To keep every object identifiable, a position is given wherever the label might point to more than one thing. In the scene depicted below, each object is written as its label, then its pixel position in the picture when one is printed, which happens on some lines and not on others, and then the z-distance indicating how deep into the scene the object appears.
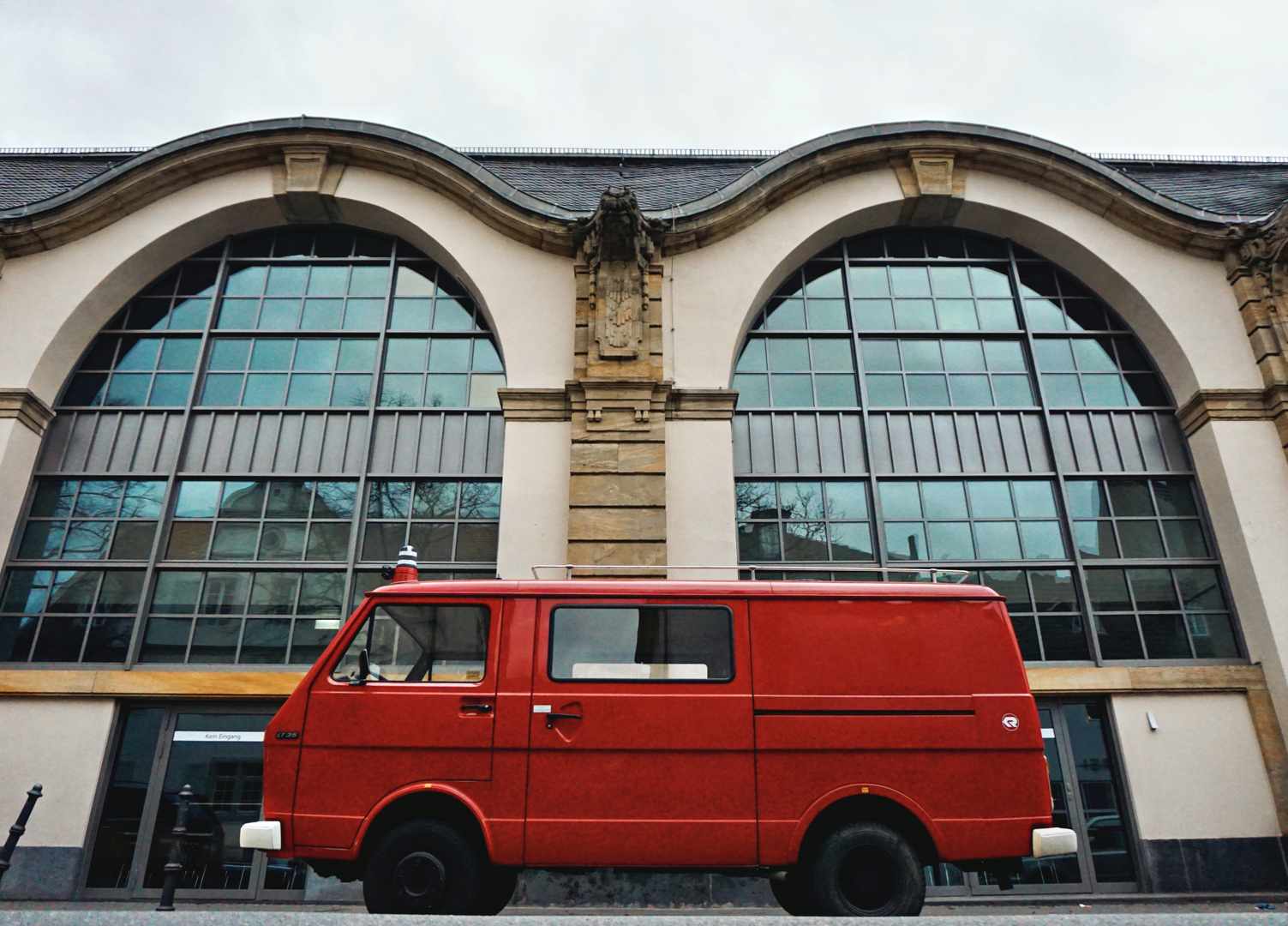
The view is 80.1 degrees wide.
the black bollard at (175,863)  6.47
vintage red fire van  5.37
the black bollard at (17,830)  6.63
